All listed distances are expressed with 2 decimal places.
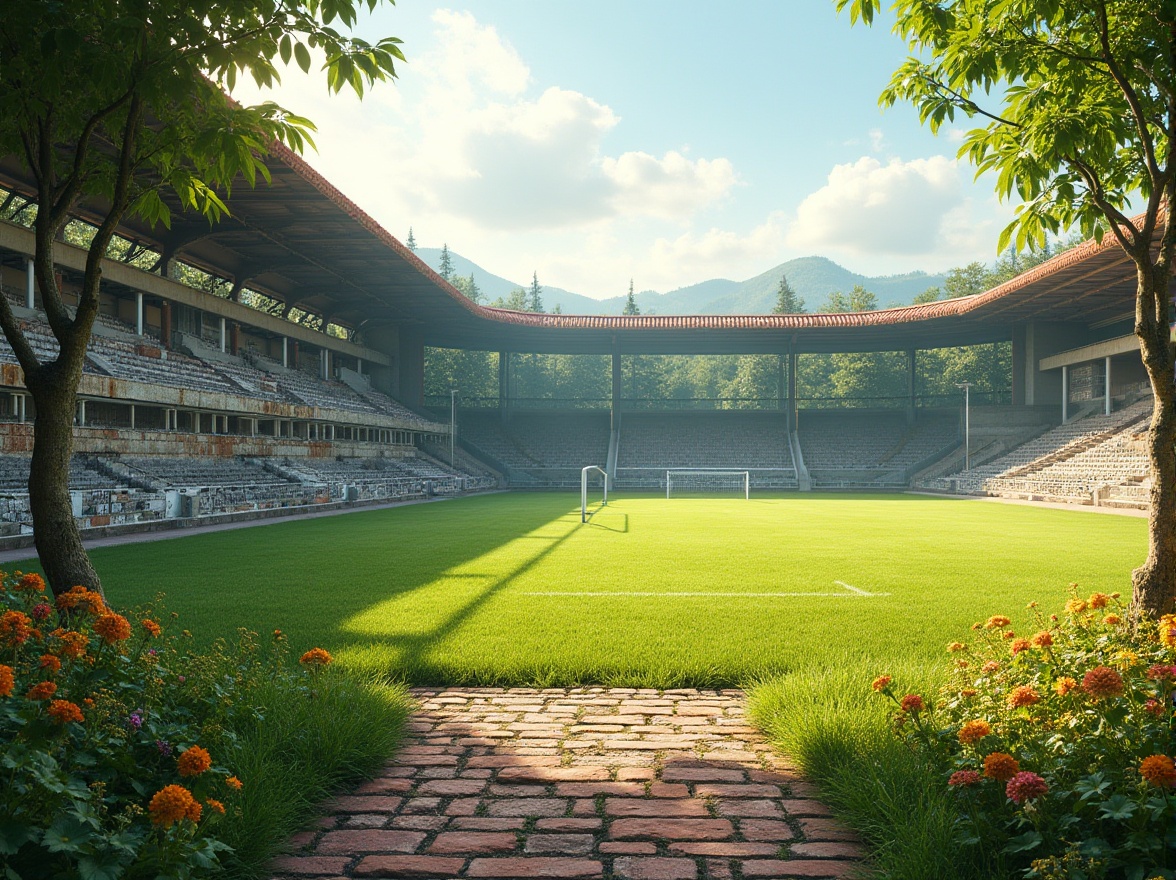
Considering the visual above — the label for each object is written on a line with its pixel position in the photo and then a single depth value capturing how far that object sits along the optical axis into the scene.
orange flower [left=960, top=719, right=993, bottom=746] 3.01
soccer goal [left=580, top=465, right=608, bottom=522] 22.61
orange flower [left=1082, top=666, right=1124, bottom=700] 2.86
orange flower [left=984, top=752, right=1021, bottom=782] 2.65
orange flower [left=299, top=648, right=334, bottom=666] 4.30
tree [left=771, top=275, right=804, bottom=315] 102.62
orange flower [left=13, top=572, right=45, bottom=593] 4.00
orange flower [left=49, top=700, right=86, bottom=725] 2.66
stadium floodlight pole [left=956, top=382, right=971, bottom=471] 47.19
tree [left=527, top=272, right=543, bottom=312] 122.94
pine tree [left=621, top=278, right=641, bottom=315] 116.06
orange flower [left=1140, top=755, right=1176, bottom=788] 2.32
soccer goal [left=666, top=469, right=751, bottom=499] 50.81
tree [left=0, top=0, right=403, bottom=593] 3.97
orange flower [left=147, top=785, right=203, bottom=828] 2.41
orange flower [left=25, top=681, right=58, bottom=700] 2.73
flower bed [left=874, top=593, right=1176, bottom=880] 2.59
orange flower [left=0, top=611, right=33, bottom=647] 3.15
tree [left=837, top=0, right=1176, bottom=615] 4.55
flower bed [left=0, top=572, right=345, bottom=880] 2.48
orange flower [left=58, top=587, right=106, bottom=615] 3.70
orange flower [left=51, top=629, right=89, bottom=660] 3.20
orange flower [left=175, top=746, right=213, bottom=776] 2.66
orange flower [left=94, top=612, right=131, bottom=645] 3.37
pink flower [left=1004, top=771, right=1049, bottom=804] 2.59
